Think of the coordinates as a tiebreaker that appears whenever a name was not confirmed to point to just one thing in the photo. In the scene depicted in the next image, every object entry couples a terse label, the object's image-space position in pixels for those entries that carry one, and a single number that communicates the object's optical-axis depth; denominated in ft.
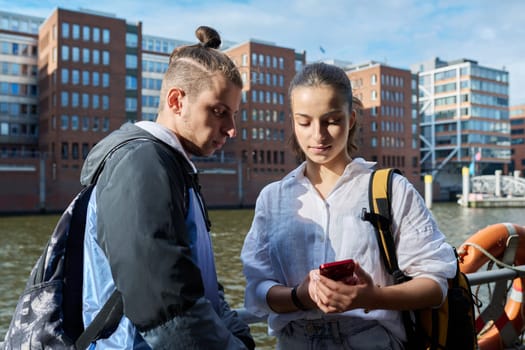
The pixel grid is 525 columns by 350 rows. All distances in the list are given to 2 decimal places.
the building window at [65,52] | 171.94
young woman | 6.60
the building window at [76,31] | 173.99
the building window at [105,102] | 178.09
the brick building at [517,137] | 328.08
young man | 4.83
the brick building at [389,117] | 251.05
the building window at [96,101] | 176.11
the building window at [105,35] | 180.14
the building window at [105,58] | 179.42
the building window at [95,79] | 176.65
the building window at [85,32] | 175.41
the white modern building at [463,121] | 282.77
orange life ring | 12.26
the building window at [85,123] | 173.81
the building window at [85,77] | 174.91
